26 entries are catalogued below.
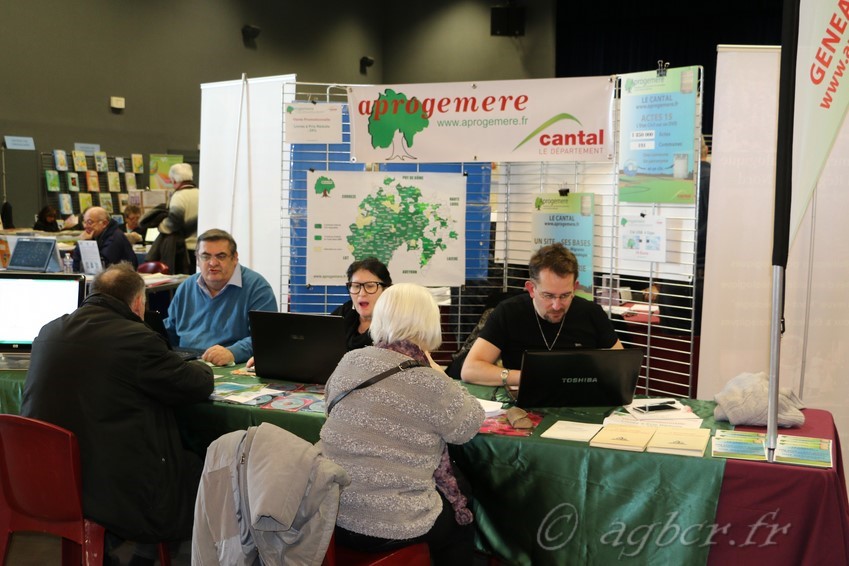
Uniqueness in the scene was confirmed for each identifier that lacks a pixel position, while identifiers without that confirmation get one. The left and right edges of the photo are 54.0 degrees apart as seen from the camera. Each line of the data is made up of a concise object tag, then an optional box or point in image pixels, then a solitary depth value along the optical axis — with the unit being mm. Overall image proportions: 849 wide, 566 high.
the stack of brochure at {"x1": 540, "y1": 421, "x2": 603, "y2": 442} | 2496
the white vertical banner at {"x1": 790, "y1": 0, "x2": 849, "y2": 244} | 1813
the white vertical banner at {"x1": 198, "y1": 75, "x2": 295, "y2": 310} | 5199
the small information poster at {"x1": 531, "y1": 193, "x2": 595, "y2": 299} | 4203
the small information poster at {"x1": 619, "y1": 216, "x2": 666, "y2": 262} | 3992
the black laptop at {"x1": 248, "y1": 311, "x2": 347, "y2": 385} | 3031
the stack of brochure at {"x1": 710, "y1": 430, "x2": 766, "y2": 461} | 2305
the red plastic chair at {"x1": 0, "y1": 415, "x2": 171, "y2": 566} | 2363
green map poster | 4535
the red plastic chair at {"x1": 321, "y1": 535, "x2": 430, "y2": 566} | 2273
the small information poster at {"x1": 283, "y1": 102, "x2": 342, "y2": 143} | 4629
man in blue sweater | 3799
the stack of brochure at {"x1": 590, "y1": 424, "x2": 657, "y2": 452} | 2391
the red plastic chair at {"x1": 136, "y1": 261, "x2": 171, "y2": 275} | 6270
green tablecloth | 2297
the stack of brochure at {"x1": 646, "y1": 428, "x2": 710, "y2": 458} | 2346
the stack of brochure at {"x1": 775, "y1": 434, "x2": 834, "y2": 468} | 2244
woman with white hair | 2232
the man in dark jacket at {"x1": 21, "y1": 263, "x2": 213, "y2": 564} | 2549
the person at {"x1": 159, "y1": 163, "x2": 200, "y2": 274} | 7031
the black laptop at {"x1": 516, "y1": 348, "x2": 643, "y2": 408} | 2695
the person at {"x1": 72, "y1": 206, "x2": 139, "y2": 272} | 6551
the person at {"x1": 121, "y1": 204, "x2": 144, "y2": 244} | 9281
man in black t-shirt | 3281
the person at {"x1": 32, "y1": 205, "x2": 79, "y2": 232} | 8727
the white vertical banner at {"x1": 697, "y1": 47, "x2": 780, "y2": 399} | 3801
